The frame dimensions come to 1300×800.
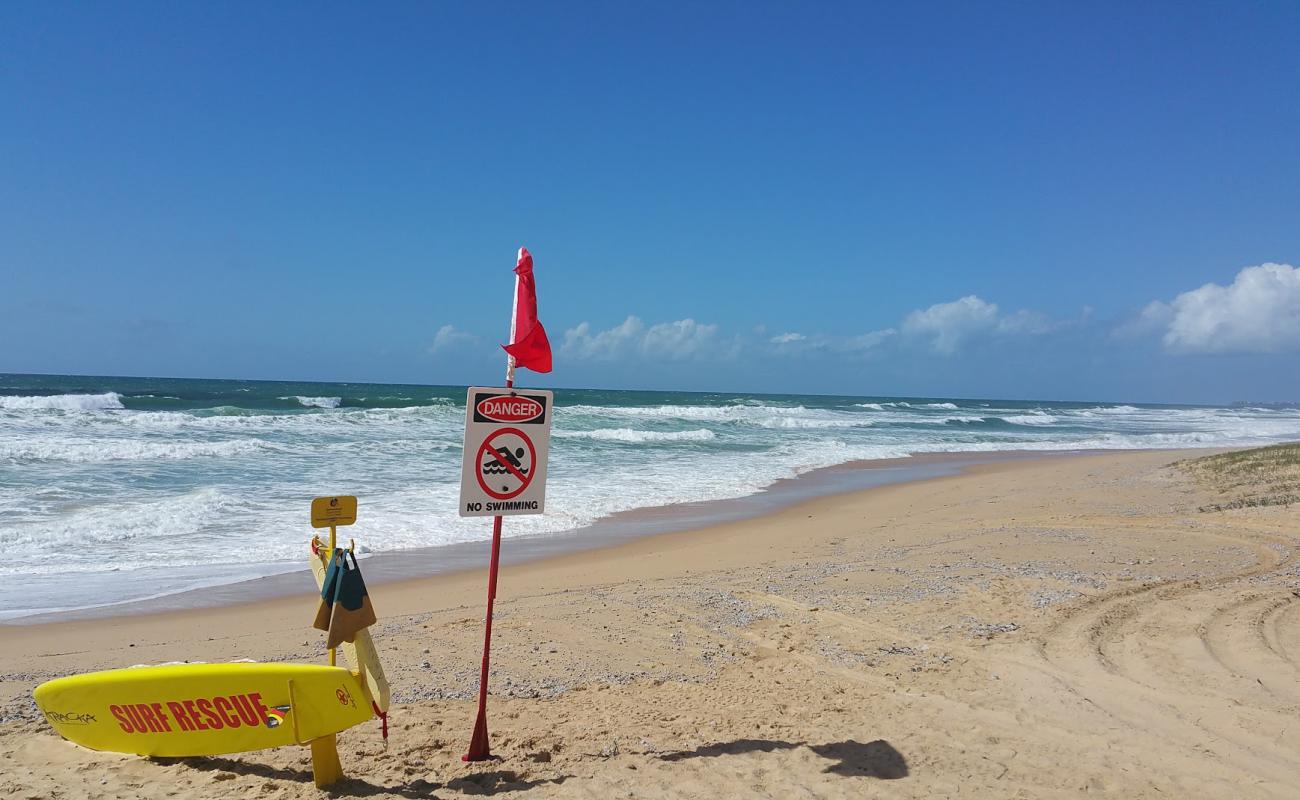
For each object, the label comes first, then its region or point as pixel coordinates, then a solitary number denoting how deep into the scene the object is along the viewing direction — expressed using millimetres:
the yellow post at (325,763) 3777
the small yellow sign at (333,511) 3969
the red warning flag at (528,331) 4066
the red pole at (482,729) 4090
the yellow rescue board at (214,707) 3807
